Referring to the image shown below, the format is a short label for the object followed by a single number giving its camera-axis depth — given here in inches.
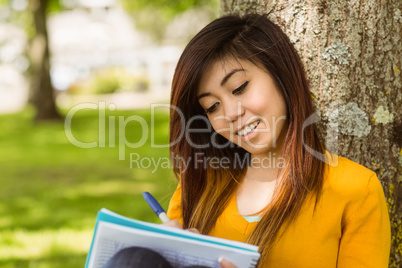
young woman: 80.6
